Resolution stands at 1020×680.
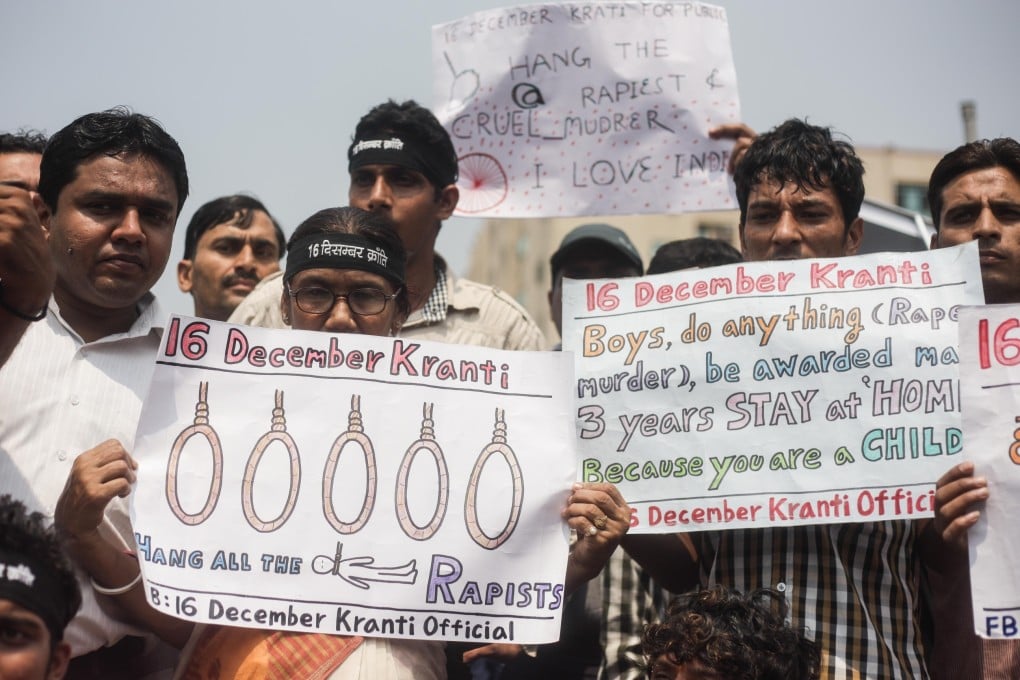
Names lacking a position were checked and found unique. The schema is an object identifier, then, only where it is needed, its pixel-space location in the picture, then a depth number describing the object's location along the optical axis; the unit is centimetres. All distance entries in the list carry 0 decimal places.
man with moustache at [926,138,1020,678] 345
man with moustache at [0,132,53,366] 309
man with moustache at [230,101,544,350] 500
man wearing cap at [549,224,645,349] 562
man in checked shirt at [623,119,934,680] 354
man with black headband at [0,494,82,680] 280
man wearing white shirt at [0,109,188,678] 346
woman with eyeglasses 330
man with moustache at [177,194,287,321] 600
